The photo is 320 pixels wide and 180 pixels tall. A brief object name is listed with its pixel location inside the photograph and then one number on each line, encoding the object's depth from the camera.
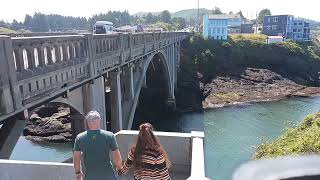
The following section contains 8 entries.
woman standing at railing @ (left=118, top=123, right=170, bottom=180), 4.54
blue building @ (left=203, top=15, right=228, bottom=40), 82.06
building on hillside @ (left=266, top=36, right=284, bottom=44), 78.66
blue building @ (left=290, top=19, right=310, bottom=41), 91.94
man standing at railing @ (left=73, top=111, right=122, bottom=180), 4.64
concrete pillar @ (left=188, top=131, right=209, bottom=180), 4.68
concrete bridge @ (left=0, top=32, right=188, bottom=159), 8.09
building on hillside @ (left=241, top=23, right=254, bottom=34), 108.06
